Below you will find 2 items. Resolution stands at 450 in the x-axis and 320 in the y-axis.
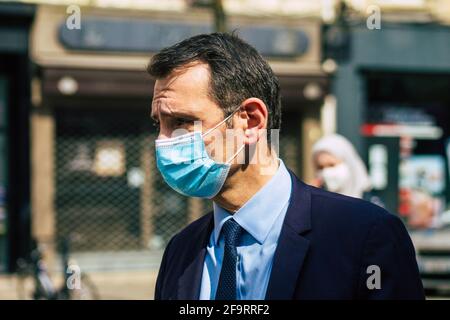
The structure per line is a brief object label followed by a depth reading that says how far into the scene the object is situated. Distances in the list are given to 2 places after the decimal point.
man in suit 1.95
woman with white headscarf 5.73
